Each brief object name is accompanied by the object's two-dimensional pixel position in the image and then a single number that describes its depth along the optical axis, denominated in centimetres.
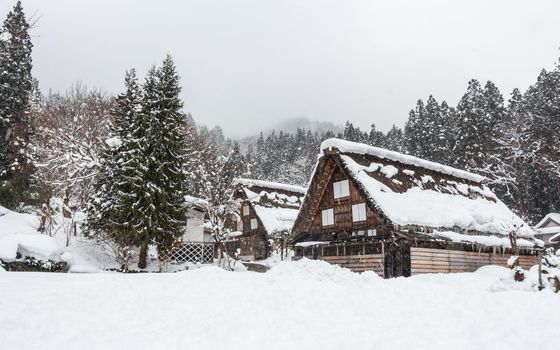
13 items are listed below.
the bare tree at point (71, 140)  2838
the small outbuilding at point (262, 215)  3853
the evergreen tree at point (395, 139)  6698
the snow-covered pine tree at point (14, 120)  3002
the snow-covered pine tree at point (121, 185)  2311
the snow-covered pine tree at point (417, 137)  5507
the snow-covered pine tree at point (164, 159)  2383
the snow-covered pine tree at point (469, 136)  4697
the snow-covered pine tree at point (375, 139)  6494
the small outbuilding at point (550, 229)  4119
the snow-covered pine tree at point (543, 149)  4097
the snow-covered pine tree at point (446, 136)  5147
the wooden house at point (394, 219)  2111
